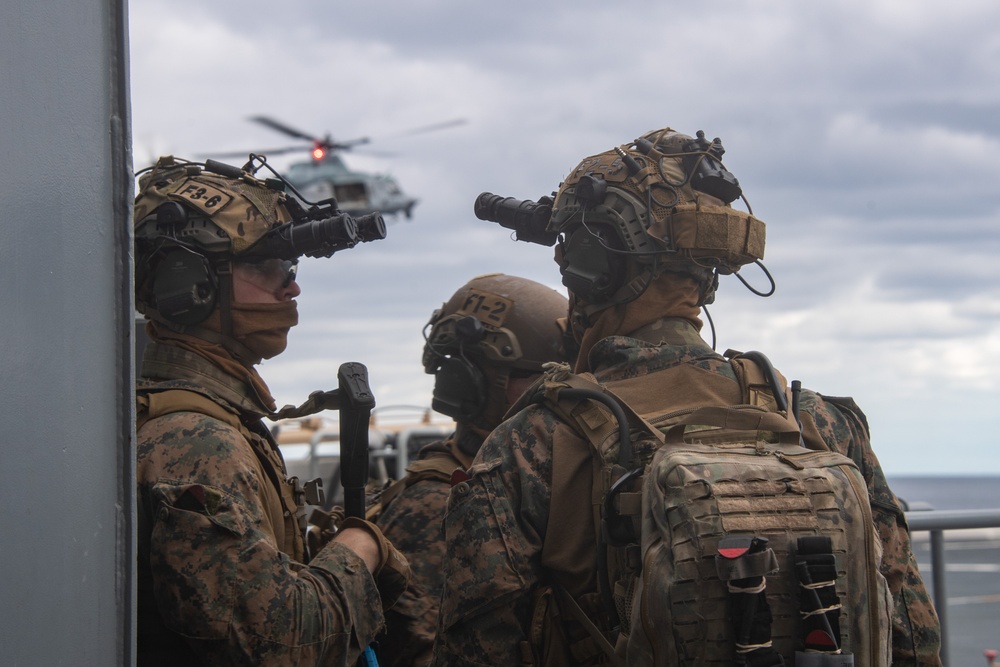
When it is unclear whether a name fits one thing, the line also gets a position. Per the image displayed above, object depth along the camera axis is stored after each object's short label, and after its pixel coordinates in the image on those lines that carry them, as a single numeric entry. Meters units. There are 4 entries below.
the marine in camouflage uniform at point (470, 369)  4.14
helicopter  45.56
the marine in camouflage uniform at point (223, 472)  2.78
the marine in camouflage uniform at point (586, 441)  2.97
